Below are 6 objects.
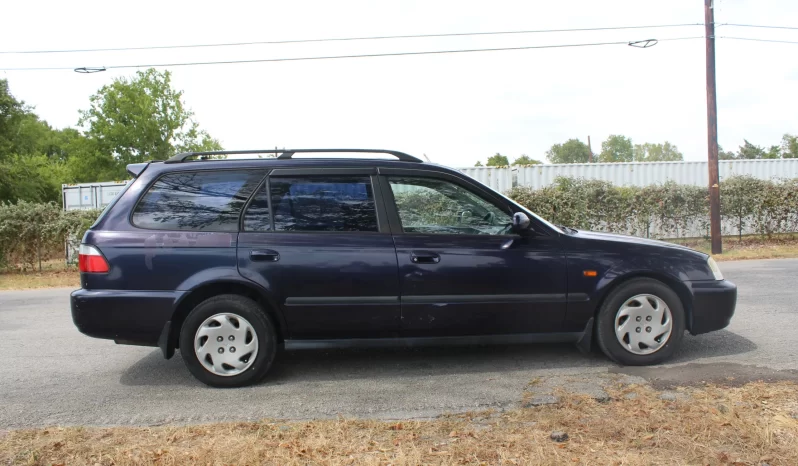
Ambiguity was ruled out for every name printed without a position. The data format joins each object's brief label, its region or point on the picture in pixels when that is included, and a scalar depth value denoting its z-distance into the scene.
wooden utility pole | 13.35
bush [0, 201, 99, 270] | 12.79
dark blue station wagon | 3.92
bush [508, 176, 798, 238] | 13.92
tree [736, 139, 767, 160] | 57.32
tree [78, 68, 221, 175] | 39.25
